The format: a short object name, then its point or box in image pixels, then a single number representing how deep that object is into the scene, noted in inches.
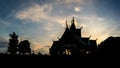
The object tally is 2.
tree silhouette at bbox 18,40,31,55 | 1199.2
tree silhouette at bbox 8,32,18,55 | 1240.0
